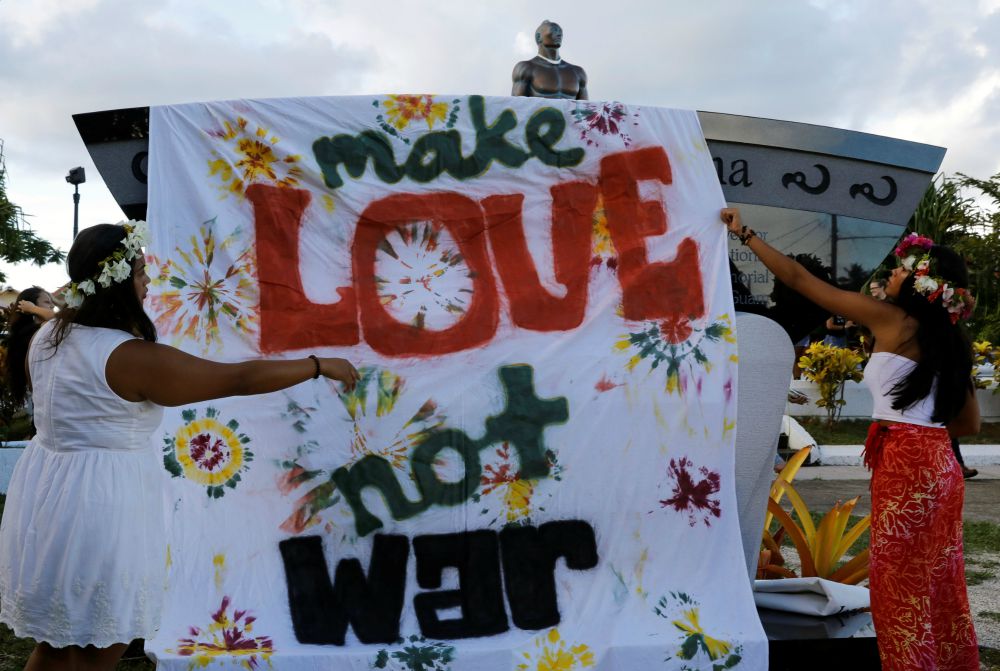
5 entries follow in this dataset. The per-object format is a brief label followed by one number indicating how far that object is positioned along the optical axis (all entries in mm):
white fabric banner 3855
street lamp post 15617
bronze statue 4773
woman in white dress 2623
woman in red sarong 3426
